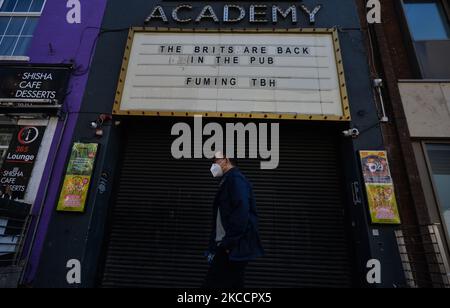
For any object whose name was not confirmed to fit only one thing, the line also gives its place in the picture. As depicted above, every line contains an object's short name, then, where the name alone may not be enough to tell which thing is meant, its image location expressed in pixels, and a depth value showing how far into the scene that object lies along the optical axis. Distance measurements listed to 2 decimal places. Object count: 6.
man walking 3.21
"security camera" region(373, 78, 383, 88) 6.07
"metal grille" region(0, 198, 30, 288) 4.75
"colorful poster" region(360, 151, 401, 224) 4.98
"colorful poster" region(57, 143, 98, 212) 5.38
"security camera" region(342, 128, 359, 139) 5.72
